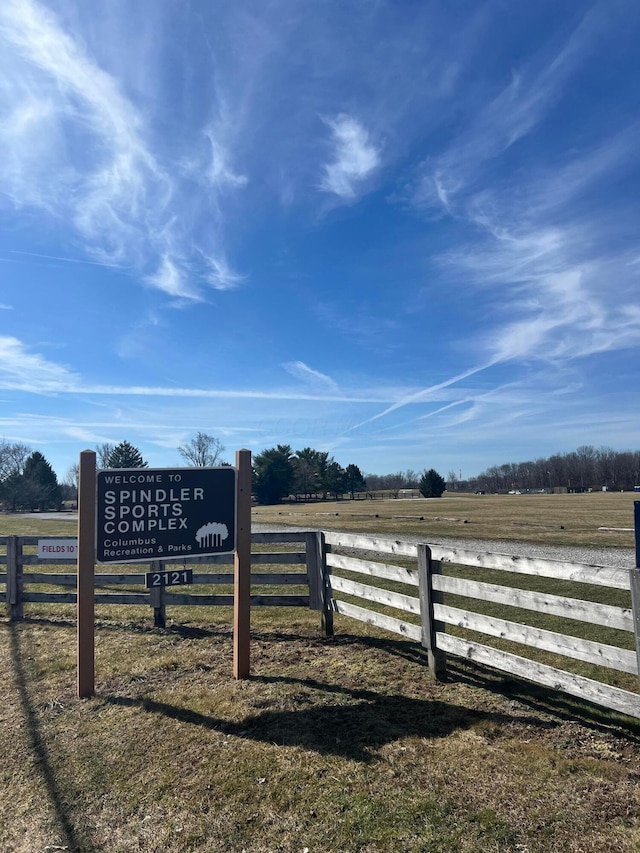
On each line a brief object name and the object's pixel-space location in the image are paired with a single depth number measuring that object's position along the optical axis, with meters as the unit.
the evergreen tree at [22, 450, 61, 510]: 68.06
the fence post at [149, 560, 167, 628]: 7.93
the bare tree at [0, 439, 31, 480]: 73.38
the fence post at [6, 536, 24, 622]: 8.60
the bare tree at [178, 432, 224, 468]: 85.69
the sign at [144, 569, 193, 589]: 6.39
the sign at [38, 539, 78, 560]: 8.56
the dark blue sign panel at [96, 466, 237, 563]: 5.54
